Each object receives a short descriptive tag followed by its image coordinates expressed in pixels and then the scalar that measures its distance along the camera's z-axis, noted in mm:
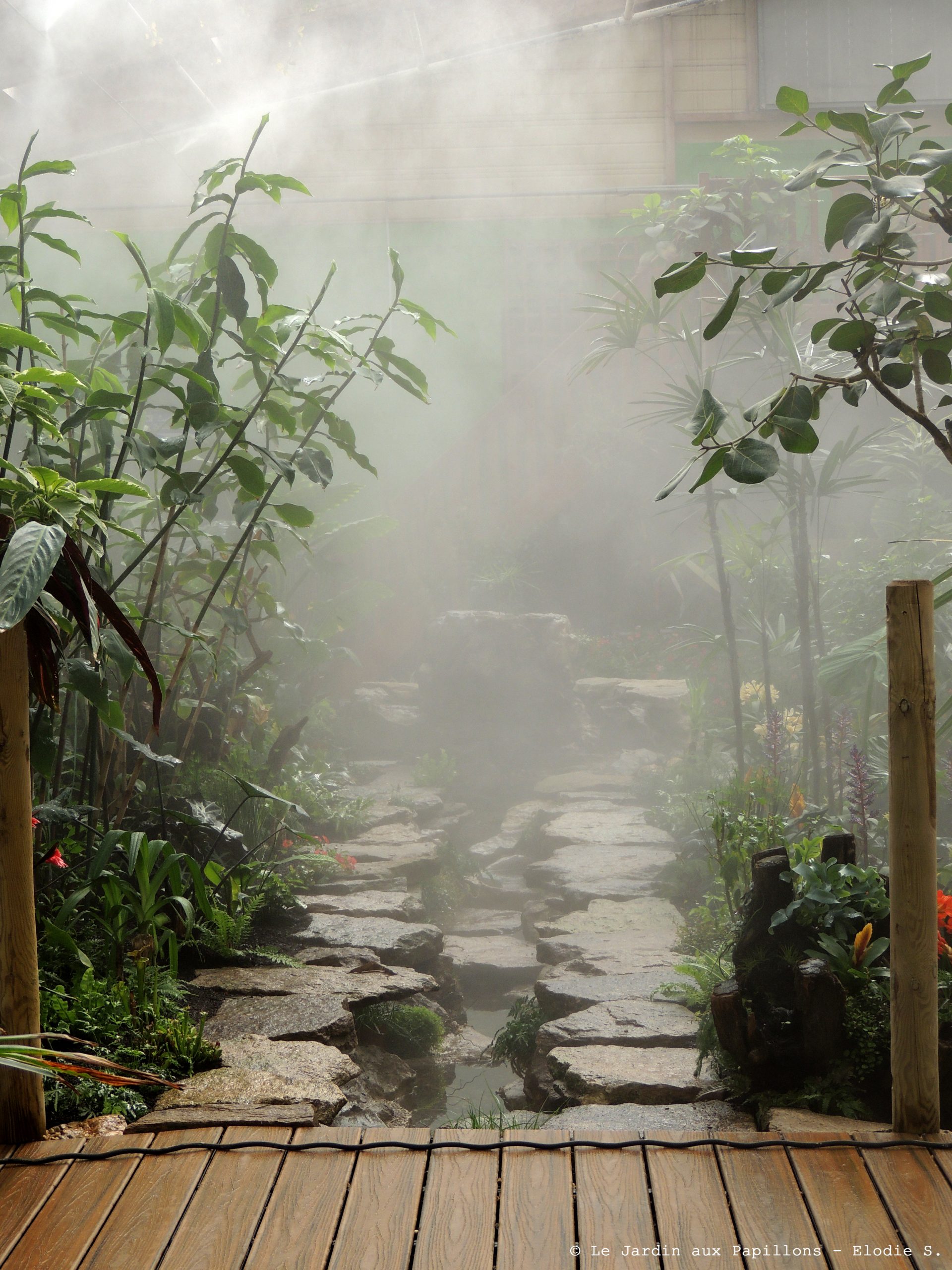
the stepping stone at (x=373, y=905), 3883
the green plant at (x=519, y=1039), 3193
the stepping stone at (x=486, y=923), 4773
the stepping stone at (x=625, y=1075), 2416
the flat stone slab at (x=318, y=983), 2795
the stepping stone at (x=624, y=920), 4094
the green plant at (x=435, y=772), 6613
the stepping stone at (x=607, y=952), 3611
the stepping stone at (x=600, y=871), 4629
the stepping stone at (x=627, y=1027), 2820
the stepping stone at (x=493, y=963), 4141
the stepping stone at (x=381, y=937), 3438
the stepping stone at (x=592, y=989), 3242
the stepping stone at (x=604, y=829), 5340
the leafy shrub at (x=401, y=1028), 3107
